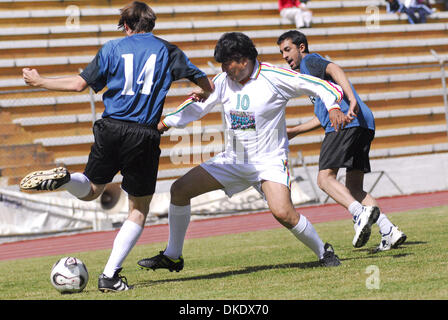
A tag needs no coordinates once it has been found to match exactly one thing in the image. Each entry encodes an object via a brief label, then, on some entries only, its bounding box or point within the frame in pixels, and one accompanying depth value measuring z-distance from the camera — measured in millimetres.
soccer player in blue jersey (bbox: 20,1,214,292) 10672
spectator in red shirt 36812
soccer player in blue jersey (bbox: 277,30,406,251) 13414
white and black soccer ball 10750
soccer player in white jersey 11633
